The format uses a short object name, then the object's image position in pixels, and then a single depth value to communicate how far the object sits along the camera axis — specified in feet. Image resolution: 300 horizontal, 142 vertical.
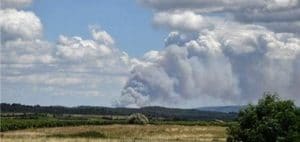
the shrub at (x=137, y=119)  514.80
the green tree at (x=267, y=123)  215.92
